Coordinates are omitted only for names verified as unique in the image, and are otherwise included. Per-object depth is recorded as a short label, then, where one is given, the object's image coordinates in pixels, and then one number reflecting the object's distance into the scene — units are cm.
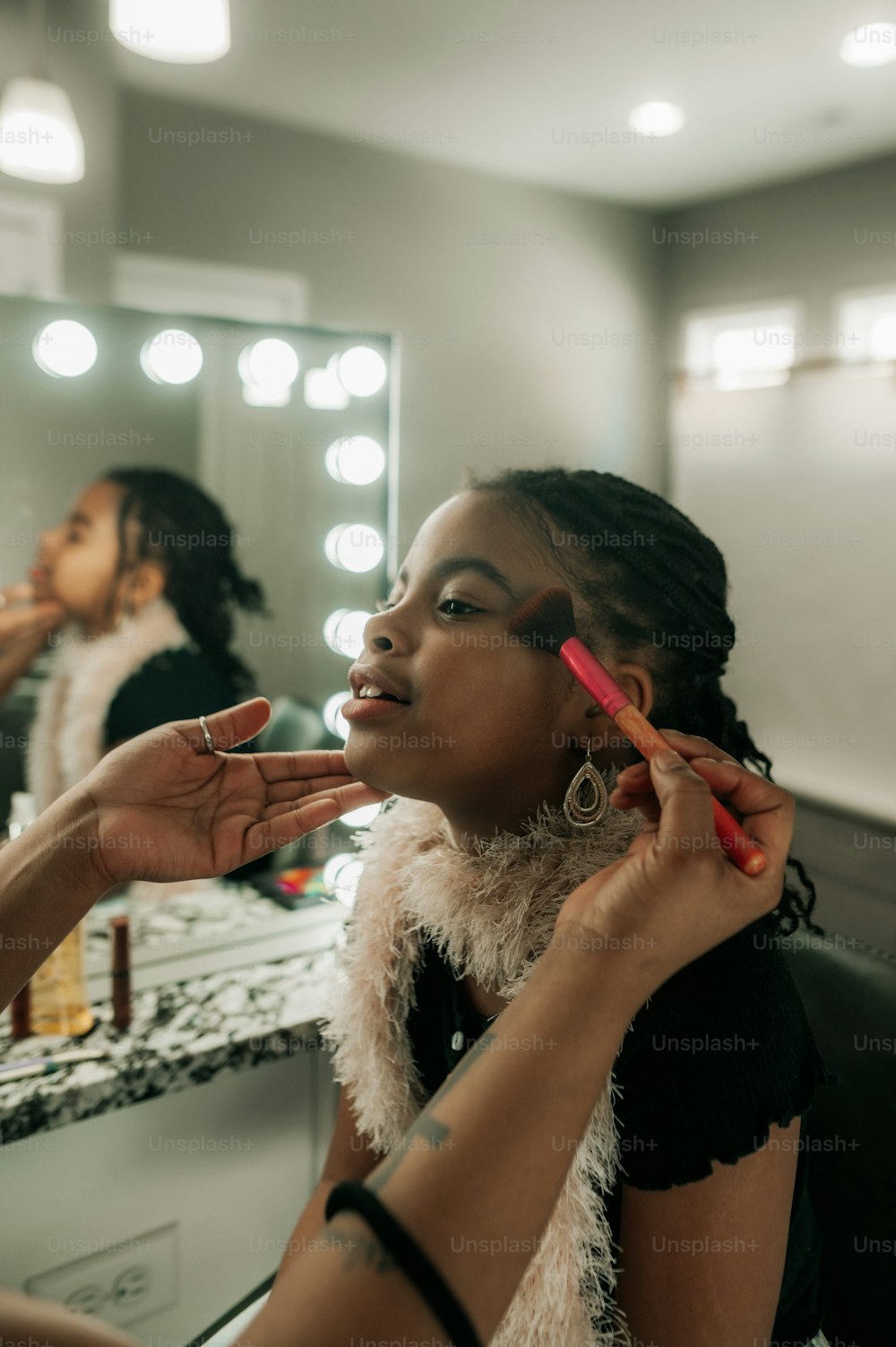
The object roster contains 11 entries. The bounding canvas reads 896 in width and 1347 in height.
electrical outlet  110
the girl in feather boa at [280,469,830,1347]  72
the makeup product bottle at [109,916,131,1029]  116
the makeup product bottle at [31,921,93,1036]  115
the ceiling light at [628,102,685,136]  218
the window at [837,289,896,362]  261
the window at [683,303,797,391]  289
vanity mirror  141
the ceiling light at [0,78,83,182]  137
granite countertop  101
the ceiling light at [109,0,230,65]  112
